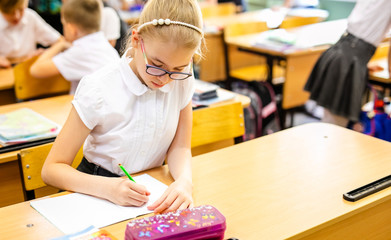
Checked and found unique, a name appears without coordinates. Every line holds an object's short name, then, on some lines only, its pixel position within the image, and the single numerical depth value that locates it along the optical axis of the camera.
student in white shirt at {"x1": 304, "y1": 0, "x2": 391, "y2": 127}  2.60
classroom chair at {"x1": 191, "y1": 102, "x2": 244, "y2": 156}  1.88
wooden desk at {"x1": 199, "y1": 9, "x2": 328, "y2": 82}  4.18
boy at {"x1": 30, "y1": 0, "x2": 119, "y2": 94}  2.48
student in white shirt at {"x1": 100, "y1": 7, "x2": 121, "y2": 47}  3.19
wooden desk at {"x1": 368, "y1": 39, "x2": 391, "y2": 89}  2.99
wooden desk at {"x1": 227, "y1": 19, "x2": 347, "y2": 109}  3.51
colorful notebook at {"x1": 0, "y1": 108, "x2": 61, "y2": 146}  1.80
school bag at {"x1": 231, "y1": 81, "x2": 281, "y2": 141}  3.17
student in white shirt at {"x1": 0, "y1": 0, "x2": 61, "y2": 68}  3.23
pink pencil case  0.99
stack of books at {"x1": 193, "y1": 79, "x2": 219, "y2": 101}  2.23
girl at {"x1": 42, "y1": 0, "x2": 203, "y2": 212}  1.25
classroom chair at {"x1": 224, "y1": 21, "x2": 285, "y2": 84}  4.01
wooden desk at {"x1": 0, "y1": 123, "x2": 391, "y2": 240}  1.14
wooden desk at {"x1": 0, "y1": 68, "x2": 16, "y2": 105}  2.72
